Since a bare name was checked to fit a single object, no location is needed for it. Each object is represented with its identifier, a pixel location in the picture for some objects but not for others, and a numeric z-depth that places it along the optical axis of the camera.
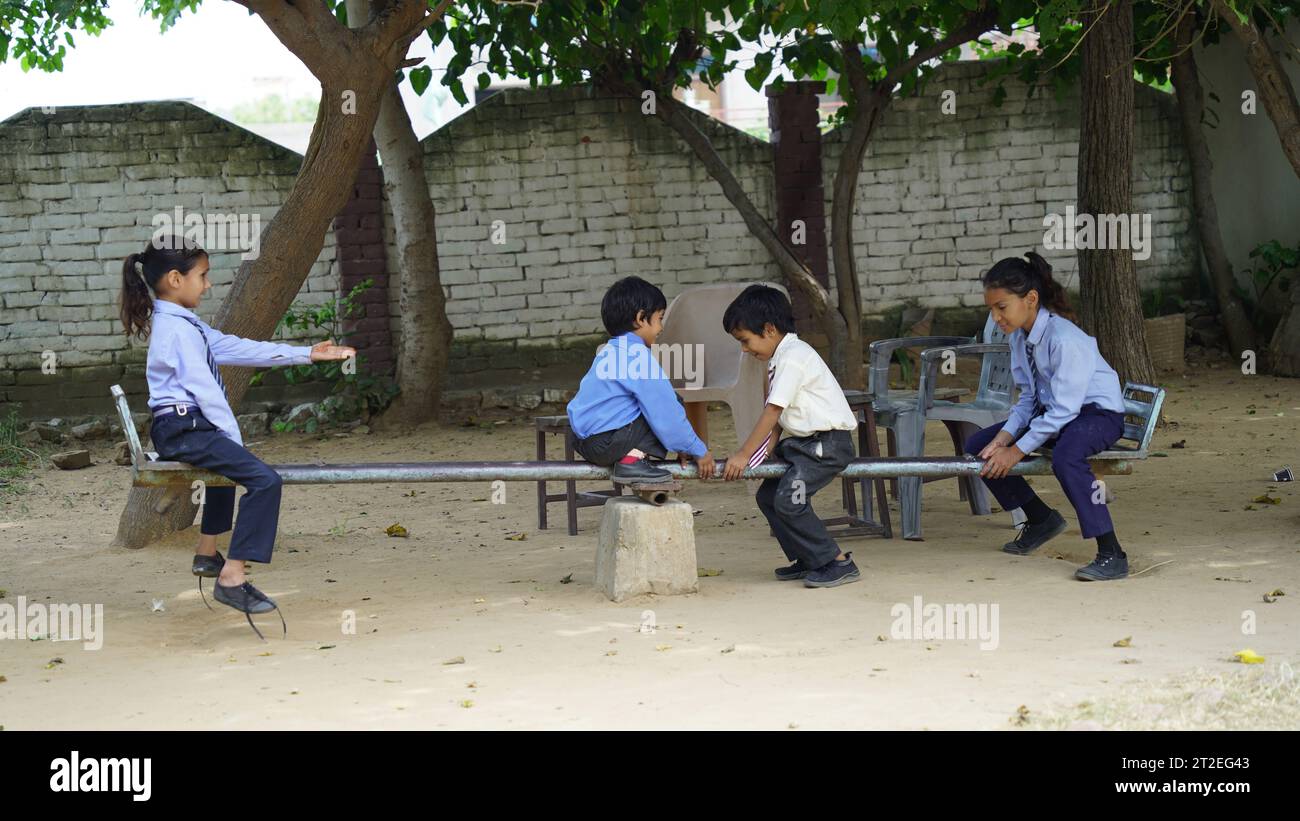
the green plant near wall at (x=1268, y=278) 10.52
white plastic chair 7.05
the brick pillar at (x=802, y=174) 10.51
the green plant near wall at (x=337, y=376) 9.70
